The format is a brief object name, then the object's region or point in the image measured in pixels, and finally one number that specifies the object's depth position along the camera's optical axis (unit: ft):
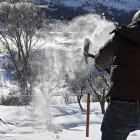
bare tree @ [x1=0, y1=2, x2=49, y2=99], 115.47
